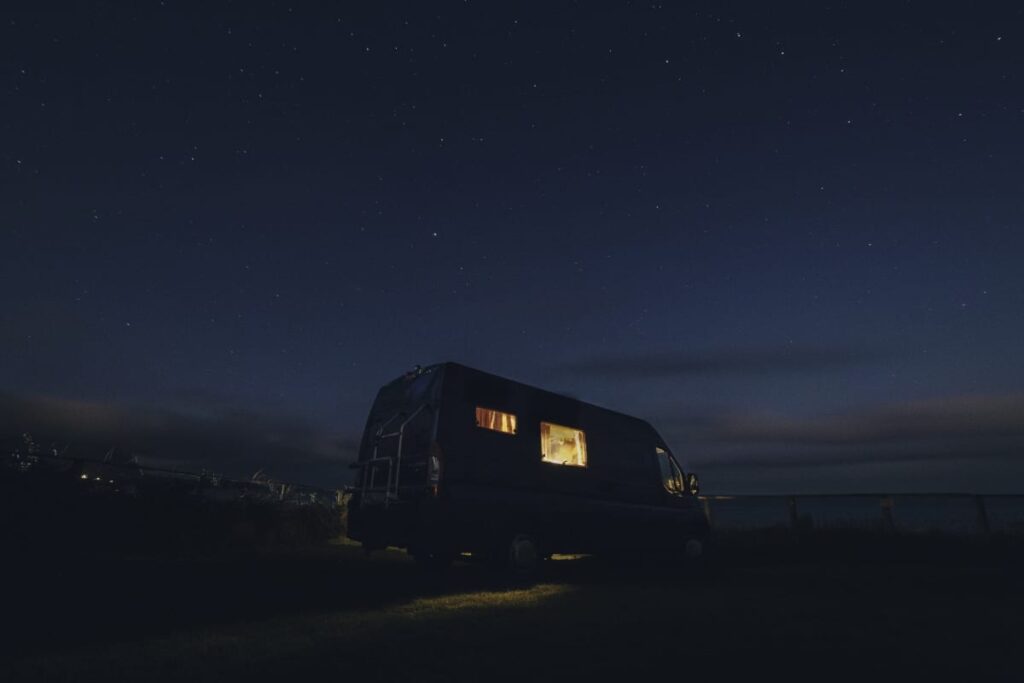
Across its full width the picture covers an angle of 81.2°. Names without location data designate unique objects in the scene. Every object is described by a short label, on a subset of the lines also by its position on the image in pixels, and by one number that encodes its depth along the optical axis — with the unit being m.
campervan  7.72
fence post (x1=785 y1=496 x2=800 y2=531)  15.32
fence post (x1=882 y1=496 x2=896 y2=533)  14.27
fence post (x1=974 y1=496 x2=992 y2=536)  13.57
